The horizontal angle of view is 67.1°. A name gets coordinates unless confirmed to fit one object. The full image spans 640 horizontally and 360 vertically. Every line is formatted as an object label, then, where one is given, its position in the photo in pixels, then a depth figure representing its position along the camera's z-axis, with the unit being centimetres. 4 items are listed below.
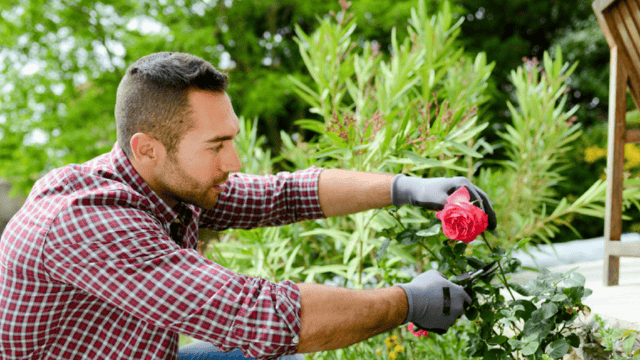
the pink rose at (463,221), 126
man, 106
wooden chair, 186
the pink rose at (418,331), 152
